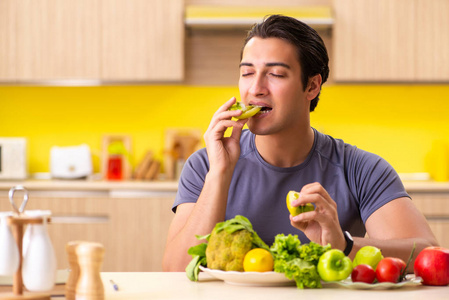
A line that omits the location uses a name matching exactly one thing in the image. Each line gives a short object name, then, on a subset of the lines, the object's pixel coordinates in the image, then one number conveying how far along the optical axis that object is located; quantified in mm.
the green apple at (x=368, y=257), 2255
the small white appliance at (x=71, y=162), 5394
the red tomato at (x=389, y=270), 2193
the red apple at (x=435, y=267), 2238
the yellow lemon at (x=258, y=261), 2173
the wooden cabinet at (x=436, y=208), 4855
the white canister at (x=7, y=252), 2021
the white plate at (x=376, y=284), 2181
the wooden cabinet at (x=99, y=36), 5300
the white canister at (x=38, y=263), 2033
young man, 2652
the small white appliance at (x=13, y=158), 5285
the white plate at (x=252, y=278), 2173
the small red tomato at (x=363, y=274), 2199
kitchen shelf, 5107
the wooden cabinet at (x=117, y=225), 4934
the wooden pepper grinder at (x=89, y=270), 2022
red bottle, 5384
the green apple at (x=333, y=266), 2157
